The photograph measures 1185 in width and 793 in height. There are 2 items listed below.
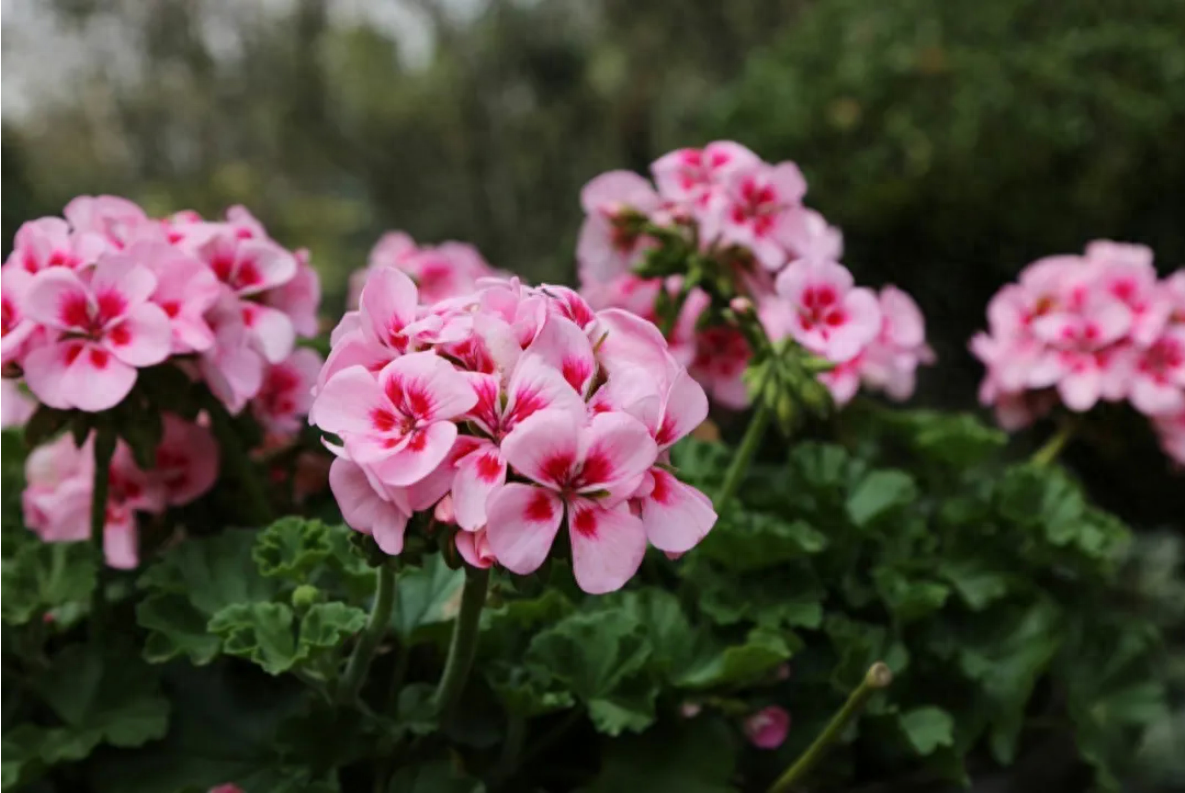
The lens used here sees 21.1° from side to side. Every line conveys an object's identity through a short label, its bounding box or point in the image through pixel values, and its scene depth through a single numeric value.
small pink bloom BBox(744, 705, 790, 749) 1.09
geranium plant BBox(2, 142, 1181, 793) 0.93
